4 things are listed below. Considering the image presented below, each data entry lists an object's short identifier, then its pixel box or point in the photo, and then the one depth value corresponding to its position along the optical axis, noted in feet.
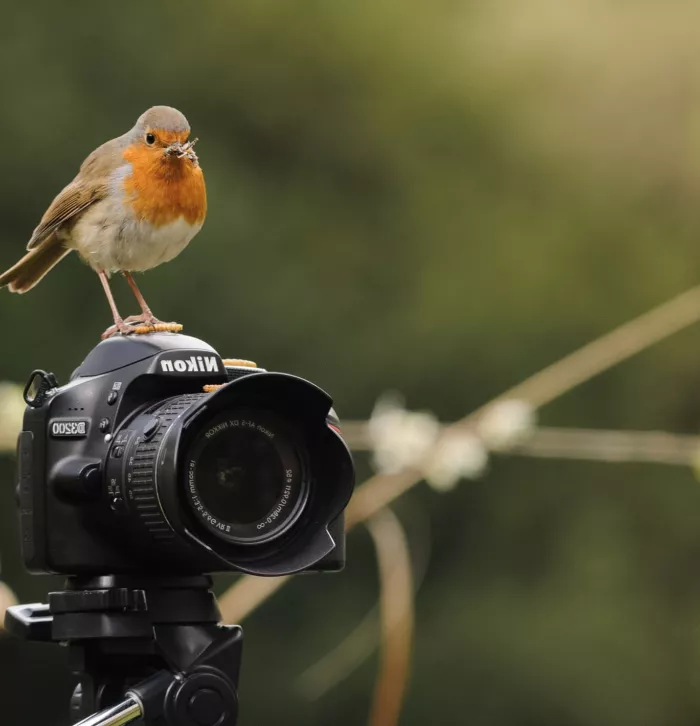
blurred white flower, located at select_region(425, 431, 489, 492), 10.16
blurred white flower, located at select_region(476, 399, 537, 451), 10.20
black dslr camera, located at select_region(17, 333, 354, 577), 9.42
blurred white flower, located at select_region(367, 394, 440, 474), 10.16
